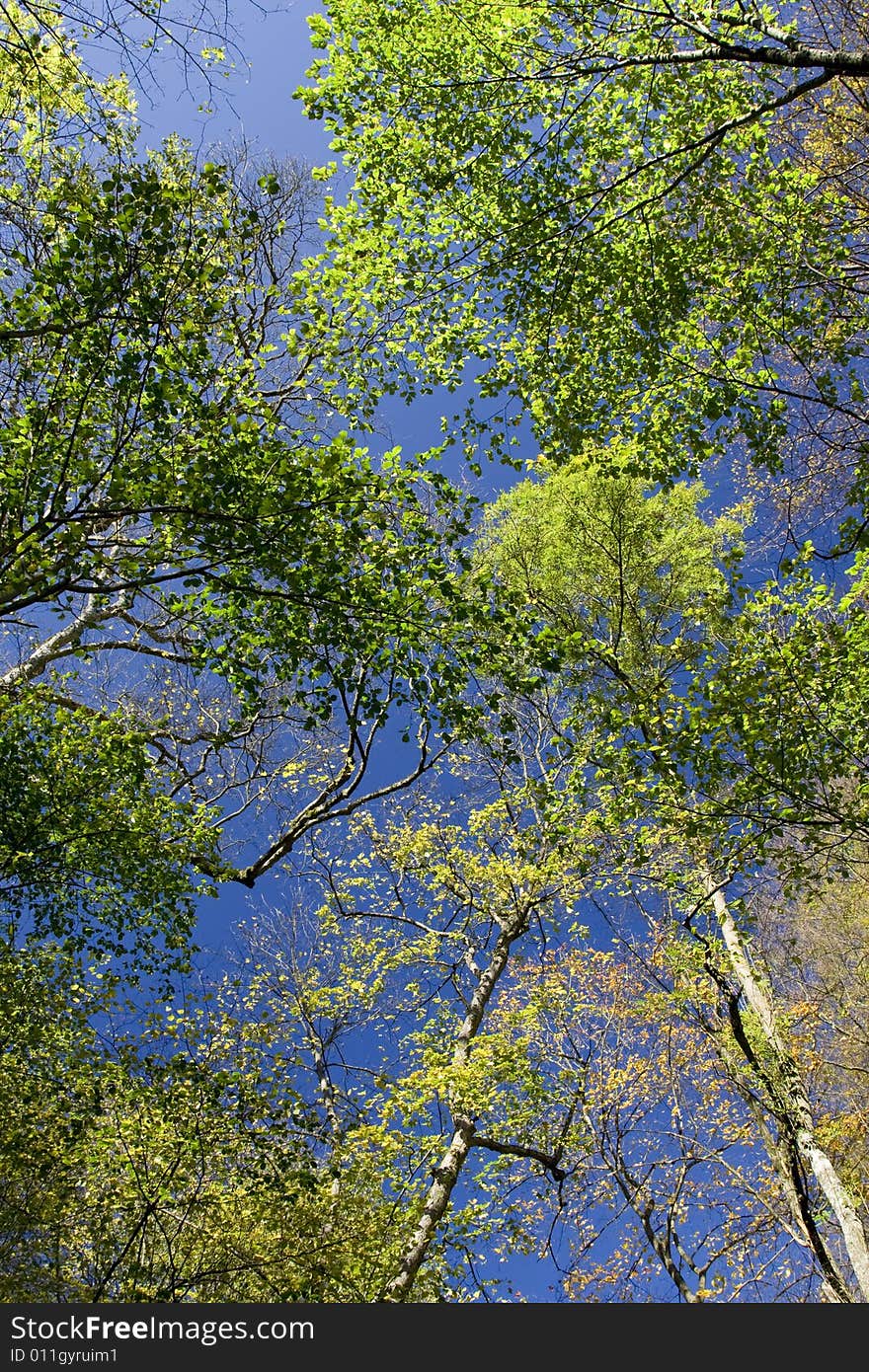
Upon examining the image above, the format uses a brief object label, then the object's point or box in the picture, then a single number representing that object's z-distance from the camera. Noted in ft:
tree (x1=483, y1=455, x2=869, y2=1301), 21.79
